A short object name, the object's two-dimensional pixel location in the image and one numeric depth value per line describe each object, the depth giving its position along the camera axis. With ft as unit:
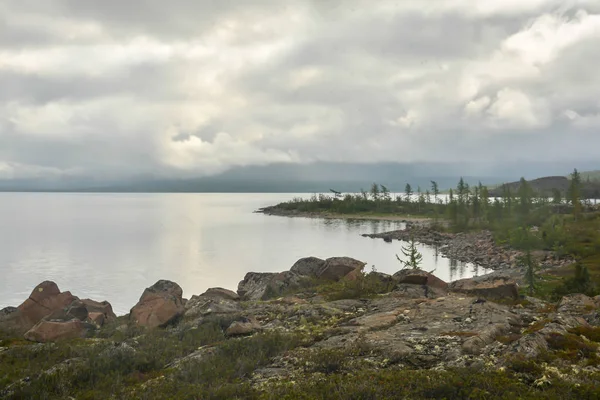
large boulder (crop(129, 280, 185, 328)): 56.49
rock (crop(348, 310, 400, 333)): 44.93
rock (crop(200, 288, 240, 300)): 75.10
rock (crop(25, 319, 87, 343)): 50.93
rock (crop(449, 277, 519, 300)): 60.44
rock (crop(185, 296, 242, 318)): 57.56
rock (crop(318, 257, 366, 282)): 82.79
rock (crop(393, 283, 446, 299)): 62.90
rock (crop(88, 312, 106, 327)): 59.45
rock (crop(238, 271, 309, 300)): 78.48
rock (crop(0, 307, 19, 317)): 66.80
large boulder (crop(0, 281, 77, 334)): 63.83
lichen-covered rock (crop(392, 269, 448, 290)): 68.50
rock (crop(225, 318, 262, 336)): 46.09
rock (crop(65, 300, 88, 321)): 62.75
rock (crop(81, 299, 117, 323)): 69.00
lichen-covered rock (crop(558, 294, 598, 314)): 48.34
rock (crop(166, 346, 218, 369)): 37.75
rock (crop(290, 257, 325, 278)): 87.51
